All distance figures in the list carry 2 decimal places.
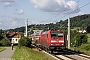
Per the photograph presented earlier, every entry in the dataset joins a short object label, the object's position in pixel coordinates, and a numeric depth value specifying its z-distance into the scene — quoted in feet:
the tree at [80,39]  157.64
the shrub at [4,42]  264.80
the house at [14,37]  395.51
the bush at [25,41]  157.38
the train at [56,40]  101.14
